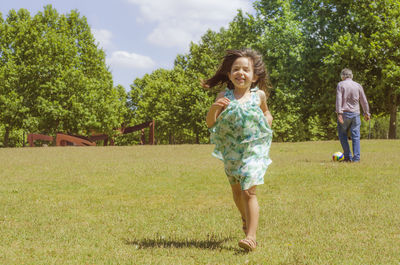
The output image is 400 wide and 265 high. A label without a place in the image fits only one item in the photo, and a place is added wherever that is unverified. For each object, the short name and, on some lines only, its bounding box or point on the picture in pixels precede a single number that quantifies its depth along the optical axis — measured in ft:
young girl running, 15.74
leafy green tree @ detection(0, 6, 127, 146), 126.70
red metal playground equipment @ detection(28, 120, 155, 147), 109.29
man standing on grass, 42.75
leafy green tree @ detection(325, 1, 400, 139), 96.53
